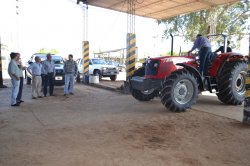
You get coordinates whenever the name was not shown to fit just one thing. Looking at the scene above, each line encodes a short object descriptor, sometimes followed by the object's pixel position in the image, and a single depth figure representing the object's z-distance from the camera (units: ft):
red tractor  25.72
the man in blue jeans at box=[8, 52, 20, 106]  29.49
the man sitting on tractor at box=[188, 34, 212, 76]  28.94
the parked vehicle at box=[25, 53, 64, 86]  45.81
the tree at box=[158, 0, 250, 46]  79.36
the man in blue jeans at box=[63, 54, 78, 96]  39.37
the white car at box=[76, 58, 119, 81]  65.87
